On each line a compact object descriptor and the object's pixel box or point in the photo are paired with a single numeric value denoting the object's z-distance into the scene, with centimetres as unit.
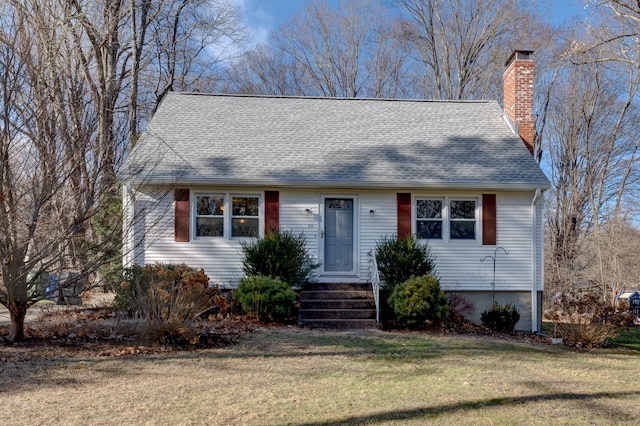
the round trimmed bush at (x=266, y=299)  1083
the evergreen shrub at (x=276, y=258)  1165
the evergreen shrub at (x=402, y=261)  1183
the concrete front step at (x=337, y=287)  1234
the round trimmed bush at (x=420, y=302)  1067
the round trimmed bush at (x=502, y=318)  1203
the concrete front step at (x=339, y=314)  1122
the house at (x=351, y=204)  1237
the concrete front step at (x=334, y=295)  1190
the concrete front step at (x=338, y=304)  1158
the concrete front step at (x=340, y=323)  1090
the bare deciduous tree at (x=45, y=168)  727
